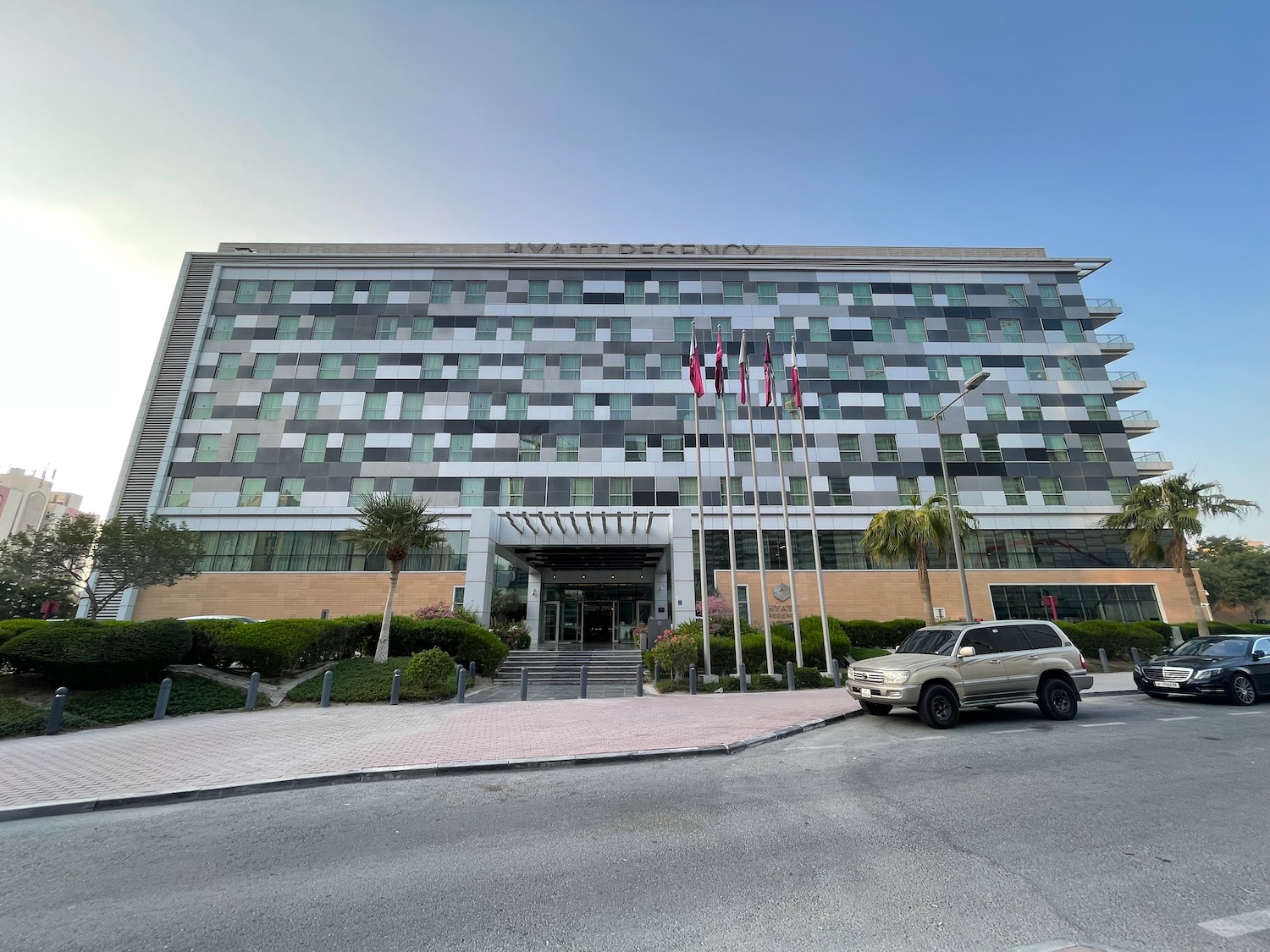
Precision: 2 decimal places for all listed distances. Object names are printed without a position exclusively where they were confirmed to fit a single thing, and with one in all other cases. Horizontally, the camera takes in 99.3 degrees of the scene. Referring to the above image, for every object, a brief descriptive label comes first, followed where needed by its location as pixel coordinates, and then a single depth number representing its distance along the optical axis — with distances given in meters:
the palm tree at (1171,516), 25.36
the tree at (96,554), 21.28
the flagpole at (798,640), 18.89
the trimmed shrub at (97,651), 12.23
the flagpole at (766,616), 18.19
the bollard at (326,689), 14.13
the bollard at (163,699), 12.52
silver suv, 10.36
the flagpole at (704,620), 17.88
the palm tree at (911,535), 24.02
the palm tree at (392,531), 19.95
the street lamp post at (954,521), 16.60
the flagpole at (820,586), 18.52
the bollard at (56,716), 10.80
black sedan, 12.73
